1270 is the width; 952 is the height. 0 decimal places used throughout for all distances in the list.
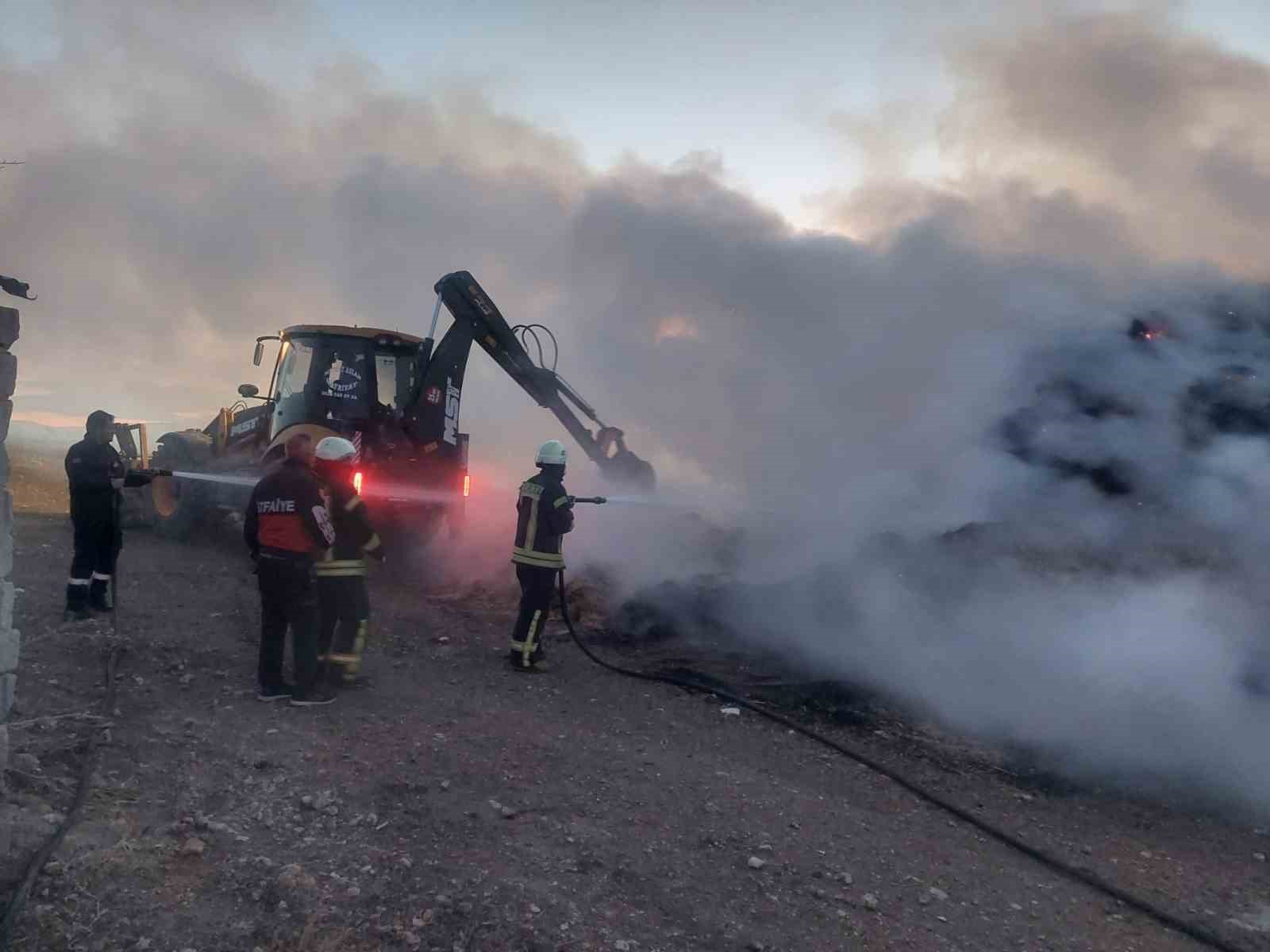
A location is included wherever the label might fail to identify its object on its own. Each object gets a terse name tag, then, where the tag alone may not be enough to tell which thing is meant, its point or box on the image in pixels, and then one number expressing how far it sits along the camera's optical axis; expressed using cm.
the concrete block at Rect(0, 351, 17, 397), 377
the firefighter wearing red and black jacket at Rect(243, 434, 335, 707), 588
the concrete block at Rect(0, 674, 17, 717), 379
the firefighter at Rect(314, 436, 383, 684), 645
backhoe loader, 1000
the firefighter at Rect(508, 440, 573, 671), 711
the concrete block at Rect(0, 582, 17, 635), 377
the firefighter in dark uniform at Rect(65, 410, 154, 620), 716
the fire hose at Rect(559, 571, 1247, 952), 393
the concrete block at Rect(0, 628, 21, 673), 381
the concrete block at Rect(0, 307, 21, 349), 379
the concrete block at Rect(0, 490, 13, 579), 375
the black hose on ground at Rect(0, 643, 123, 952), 312
